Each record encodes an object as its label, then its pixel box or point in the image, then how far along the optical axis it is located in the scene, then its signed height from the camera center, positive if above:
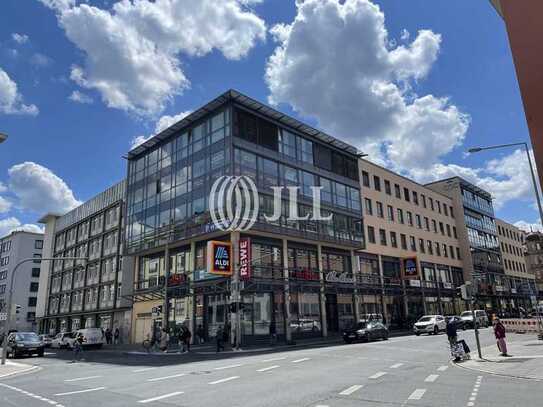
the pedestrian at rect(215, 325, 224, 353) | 26.08 -1.07
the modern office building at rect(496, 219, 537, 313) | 71.82 +7.37
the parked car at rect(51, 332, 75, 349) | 40.25 -1.19
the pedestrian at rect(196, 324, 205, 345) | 33.47 -0.90
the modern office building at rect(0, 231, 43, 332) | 84.38 +11.32
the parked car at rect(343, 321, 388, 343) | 29.50 -1.12
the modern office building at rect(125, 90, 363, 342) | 32.88 +7.36
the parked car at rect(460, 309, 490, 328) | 40.72 -0.72
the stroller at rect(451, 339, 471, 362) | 16.62 -1.47
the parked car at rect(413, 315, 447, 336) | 35.19 -0.98
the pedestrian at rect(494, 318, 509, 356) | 17.09 -0.90
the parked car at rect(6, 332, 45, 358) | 29.22 -1.08
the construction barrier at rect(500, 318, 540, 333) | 30.88 -1.12
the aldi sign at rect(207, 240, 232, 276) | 29.97 +4.30
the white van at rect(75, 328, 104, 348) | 37.10 -0.96
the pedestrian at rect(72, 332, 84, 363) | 25.16 -1.08
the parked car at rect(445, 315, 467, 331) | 39.12 -1.05
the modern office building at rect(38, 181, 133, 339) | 47.25 +6.66
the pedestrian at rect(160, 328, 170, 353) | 29.05 -1.27
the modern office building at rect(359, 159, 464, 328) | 45.81 +7.34
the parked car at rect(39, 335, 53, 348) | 44.85 -1.32
